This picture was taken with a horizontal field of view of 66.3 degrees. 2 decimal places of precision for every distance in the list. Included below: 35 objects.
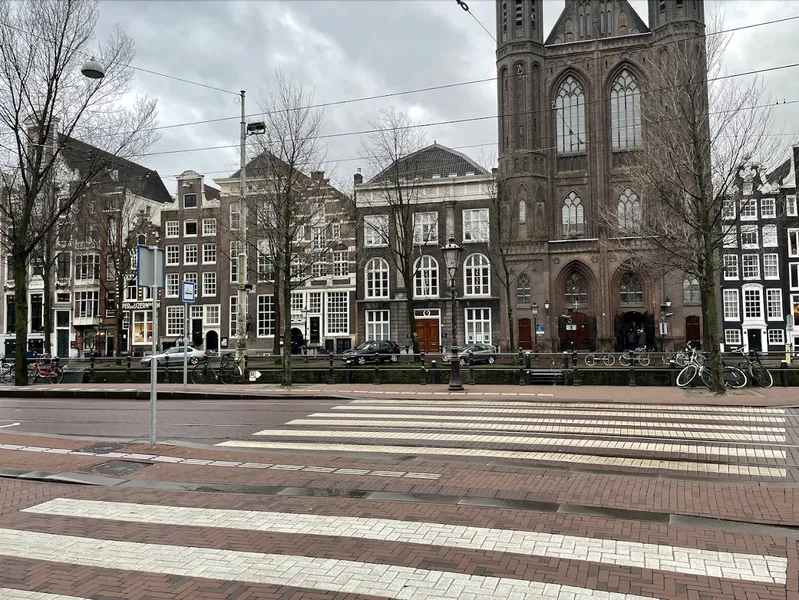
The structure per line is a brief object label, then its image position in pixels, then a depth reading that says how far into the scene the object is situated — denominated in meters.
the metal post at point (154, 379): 10.22
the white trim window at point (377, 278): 49.06
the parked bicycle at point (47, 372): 26.56
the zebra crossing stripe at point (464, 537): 4.84
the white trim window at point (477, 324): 47.22
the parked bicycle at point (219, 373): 24.44
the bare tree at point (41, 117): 21.94
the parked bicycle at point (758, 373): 19.72
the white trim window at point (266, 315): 49.69
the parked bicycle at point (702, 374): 19.67
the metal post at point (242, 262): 23.72
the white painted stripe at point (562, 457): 8.30
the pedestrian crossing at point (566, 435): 8.99
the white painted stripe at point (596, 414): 13.11
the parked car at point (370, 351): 33.76
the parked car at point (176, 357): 28.59
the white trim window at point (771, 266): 47.75
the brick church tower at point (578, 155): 45.19
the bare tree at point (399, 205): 34.38
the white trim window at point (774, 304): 47.53
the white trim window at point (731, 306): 48.62
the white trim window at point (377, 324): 48.84
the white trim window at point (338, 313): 50.00
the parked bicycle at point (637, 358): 21.52
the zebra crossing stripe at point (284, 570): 4.36
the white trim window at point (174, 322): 52.22
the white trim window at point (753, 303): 48.06
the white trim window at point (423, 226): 47.59
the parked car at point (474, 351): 33.17
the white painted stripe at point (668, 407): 14.73
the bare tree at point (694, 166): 18.42
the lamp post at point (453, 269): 19.30
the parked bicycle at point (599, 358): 25.91
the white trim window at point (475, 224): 46.97
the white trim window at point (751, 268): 48.00
